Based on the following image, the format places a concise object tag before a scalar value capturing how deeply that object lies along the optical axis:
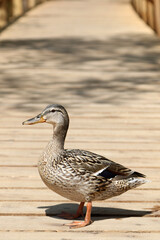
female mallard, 3.85
